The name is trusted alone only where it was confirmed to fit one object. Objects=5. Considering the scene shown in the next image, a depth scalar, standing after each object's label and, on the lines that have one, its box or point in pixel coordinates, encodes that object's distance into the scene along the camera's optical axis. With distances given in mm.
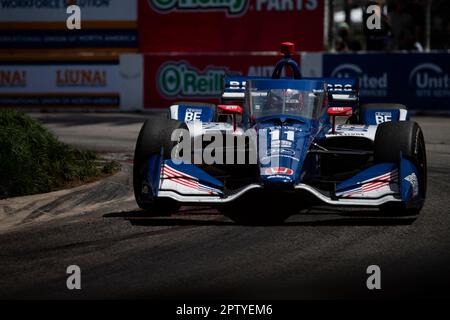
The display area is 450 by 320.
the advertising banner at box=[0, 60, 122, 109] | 23250
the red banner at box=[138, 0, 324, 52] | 23094
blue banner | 21453
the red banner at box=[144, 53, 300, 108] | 22500
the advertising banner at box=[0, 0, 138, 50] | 23641
